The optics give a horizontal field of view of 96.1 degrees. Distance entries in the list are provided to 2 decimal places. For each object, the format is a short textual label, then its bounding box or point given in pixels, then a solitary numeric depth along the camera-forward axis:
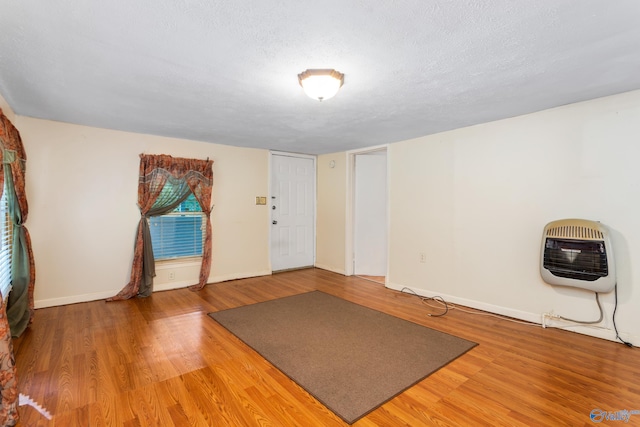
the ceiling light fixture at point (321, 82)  2.04
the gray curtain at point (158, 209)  3.88
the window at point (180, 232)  4.14
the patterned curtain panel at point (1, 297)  1.62
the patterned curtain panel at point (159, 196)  3.85
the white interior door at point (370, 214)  5.07
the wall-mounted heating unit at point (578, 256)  2.53
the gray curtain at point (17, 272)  2.71
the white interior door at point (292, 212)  5.27
